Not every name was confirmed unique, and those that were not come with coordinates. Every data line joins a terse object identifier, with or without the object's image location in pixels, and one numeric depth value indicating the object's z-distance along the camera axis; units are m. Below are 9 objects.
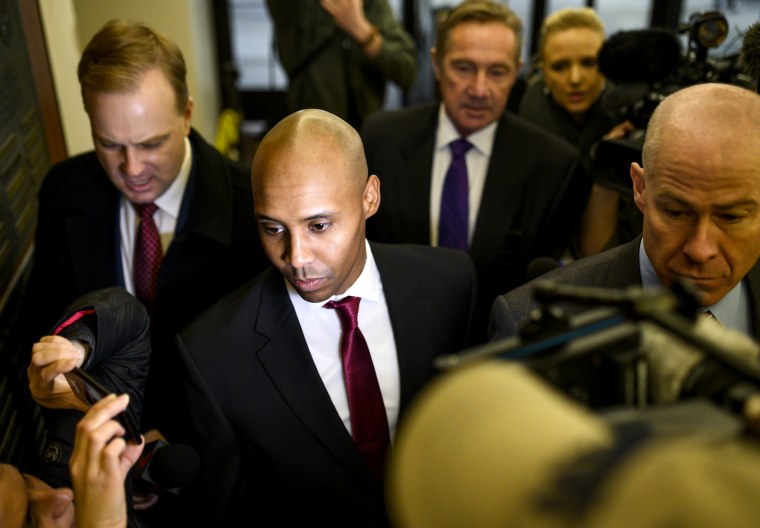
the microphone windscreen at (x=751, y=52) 1.51
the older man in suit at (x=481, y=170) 2.22
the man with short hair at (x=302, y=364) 1.44
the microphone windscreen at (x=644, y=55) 1.86
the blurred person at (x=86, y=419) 1.03
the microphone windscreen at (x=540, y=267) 1.66
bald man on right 1.19
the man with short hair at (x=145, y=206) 1.81
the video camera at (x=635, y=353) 0.60
